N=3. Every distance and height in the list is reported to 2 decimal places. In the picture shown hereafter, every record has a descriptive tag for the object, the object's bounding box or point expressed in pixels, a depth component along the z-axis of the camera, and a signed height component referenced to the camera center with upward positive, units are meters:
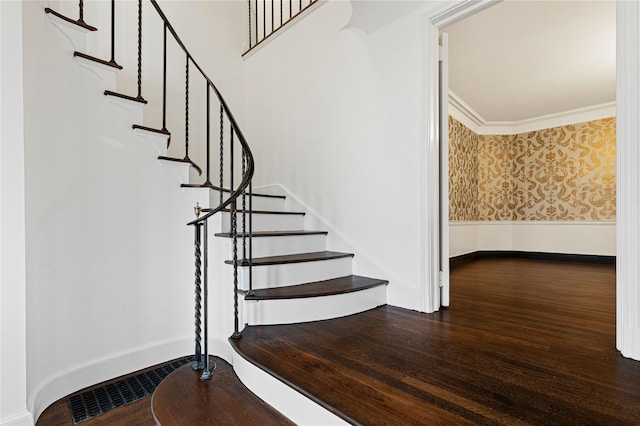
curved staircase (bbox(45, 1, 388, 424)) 1.94 -0.39
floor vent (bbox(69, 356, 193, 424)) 1.73 -1.03
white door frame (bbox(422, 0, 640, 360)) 1.54 +0.15
